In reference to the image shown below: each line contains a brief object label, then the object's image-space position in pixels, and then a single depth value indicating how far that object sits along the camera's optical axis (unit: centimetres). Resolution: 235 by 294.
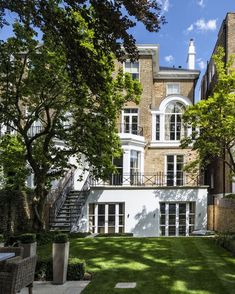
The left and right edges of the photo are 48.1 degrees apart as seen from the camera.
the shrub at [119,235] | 1350
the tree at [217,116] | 1188
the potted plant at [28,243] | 613
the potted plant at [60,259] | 604
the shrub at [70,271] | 630
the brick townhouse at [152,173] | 1647
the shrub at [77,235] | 1245
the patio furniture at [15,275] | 375
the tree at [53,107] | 1057
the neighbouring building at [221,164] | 1681
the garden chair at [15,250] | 485
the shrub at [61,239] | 610
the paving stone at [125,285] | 572
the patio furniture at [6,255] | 442
